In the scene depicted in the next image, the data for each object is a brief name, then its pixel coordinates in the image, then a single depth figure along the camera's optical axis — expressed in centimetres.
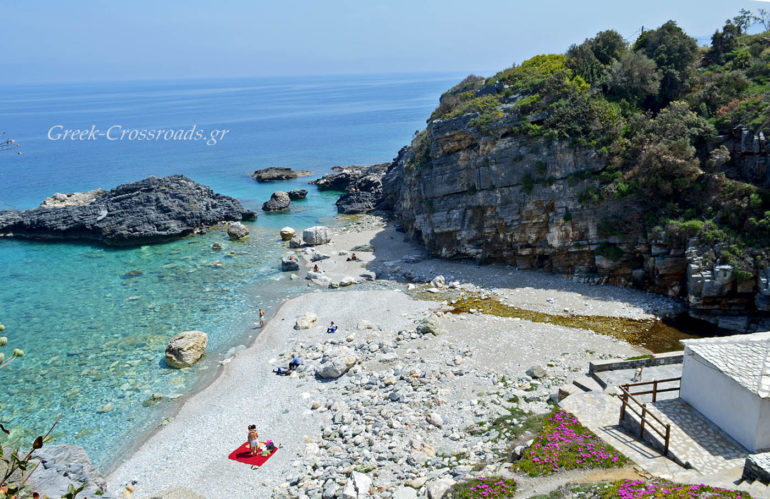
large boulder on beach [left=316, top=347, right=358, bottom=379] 2159
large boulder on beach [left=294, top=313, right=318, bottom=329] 2716
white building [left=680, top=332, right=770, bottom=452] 1229
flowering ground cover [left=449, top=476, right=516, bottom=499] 1252
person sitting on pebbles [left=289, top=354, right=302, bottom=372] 2281
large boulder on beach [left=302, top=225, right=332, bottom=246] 4184
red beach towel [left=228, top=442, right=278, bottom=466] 1694
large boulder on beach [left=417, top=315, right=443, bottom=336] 2455
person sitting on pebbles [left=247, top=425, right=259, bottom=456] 1719
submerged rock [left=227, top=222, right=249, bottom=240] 4509
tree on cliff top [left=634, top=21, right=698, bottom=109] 3390
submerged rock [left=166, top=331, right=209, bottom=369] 2402
